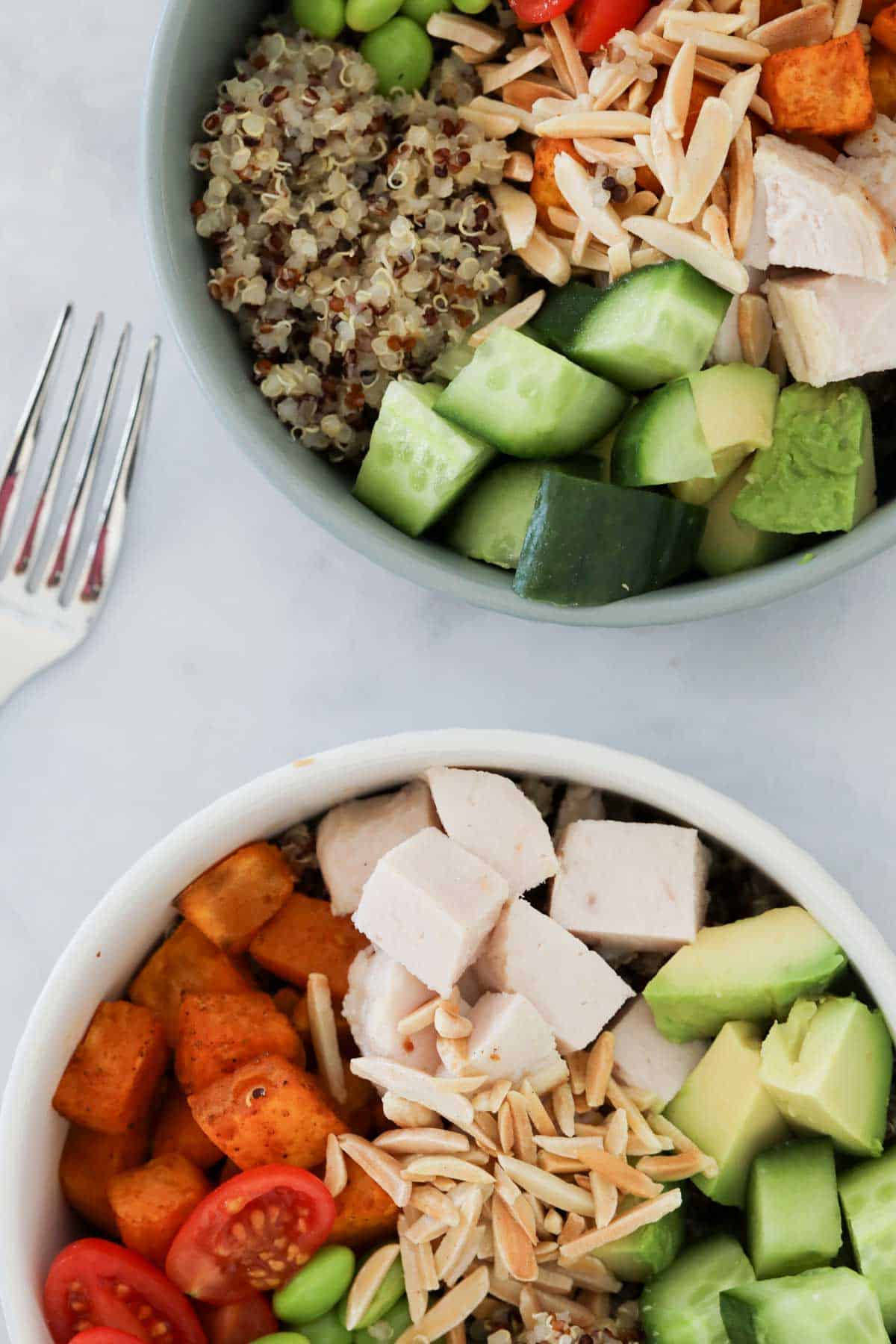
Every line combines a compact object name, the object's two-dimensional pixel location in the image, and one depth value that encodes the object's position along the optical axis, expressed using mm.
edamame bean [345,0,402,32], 460
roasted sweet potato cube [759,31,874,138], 447
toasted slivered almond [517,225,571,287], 464
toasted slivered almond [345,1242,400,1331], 463
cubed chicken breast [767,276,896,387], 447
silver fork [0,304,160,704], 512
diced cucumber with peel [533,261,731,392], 447
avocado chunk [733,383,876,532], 450
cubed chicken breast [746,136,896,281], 445
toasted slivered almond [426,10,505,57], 468
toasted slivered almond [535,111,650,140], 458
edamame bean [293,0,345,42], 466
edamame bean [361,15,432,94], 466
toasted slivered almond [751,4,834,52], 456
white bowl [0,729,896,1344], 457
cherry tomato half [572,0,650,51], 460
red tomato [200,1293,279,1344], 465
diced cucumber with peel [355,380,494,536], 457
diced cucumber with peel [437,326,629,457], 450
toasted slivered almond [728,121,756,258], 453
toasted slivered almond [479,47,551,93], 466
